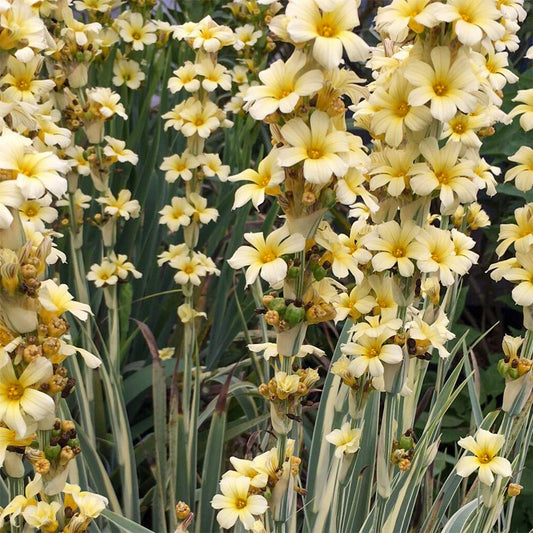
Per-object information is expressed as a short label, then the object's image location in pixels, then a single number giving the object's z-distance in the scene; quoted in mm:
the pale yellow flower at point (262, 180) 759
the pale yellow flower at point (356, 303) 802
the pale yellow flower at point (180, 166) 1065
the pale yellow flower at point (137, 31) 1310
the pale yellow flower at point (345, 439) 844
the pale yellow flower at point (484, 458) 830
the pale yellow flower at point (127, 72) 1337
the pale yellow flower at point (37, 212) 932
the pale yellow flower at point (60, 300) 744
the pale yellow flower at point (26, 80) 918
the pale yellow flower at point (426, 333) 810
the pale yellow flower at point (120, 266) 1079
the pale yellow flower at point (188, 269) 1062
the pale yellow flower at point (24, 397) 718
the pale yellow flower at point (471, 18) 744
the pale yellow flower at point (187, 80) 1044
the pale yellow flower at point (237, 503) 801
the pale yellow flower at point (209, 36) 1021
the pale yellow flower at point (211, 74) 1035
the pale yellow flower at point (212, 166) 1068
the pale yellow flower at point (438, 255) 776
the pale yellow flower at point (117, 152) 1068
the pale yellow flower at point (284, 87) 736
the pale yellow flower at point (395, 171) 775
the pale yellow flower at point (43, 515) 745
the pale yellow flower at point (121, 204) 1079
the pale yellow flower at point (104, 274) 1071
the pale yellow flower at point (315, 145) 739
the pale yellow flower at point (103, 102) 1035
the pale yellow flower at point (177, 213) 1065
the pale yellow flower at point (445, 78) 754
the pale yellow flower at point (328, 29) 729
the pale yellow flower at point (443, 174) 769
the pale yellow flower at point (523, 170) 841
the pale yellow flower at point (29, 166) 715
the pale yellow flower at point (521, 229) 835
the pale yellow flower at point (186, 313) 1054
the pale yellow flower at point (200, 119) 1040
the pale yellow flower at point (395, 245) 775
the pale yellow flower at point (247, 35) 1392
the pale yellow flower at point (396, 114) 763
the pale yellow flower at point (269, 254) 758
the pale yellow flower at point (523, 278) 827
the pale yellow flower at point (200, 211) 1064
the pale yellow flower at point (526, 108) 841
